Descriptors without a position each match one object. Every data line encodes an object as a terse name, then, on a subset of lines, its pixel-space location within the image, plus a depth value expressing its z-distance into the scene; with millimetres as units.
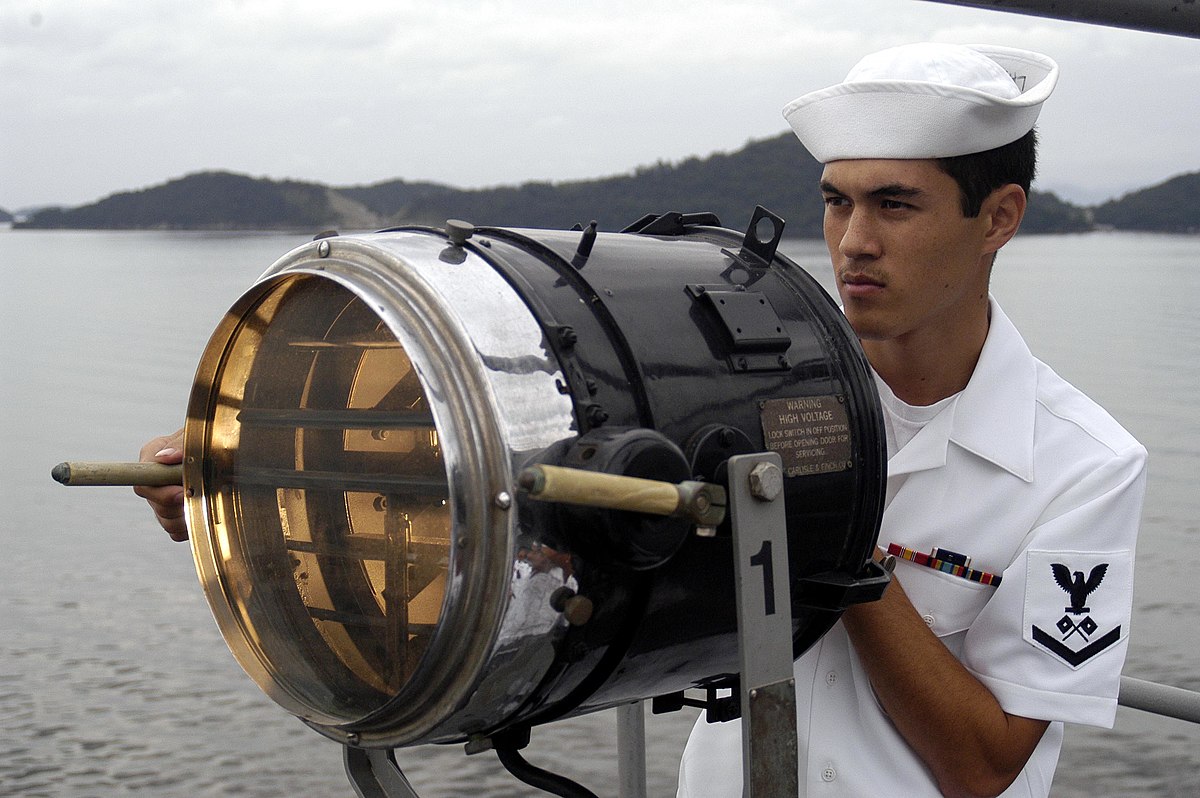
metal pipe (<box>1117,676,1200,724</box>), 3369
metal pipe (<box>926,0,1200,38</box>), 3023
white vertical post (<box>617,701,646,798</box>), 3387
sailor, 3069
